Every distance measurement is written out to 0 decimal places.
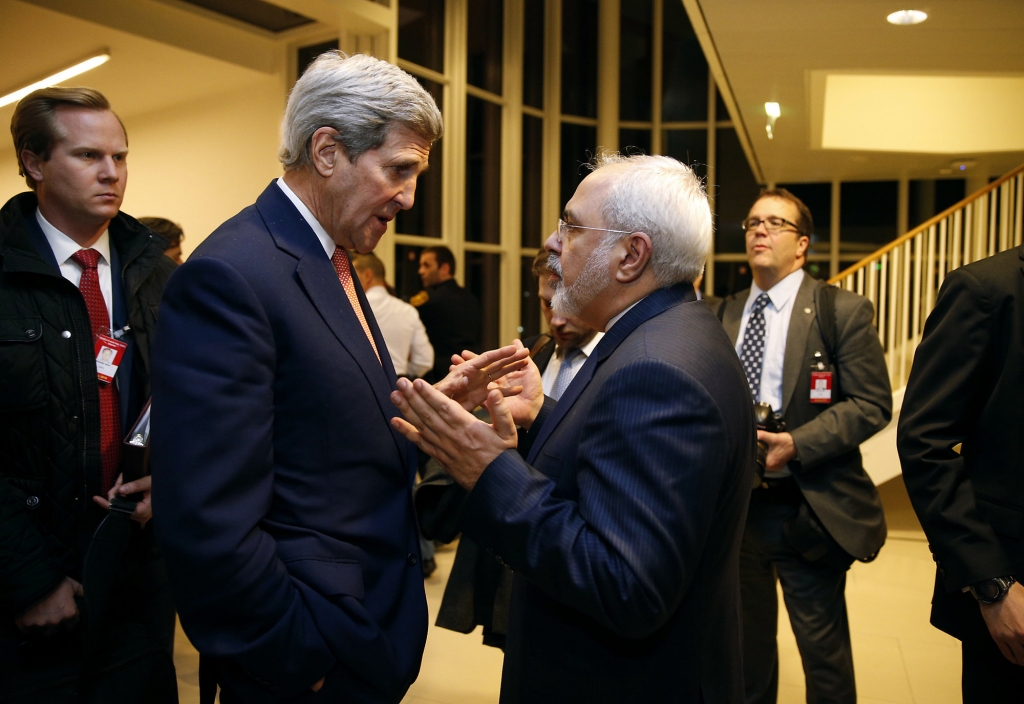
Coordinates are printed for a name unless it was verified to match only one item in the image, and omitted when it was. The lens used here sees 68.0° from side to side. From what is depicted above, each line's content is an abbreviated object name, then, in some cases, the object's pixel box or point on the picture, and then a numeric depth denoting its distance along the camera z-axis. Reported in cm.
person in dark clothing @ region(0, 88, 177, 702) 163
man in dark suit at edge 157
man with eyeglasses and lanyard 262
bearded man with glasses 114
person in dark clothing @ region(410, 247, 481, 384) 556
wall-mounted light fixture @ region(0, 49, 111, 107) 470
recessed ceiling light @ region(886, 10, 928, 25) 426
